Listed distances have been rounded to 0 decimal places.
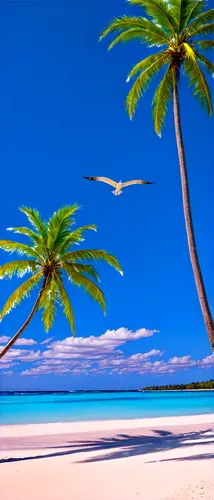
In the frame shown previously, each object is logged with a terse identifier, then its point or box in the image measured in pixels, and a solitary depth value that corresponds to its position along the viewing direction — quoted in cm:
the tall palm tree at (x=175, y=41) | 888
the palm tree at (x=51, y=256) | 1195
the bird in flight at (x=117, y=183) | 1034
